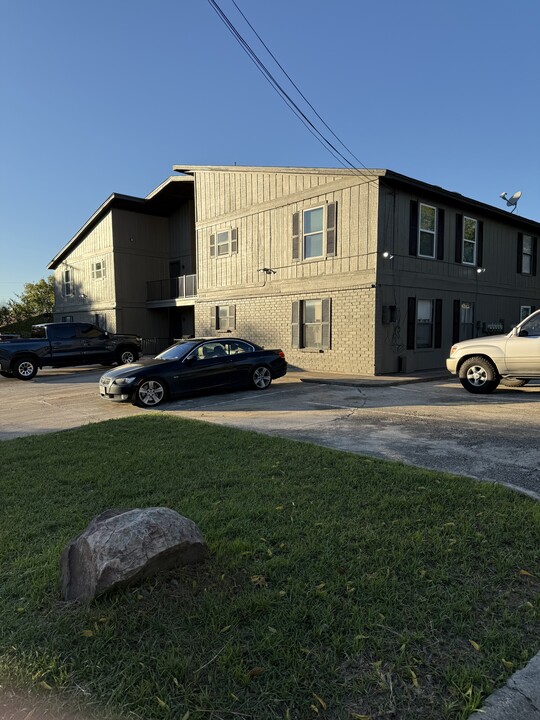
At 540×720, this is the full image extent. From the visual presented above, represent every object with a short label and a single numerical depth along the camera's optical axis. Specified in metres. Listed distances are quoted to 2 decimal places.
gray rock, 2.63
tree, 41.31
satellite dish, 20.07
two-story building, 13.61
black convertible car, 9.75
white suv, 9.95
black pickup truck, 15.28
